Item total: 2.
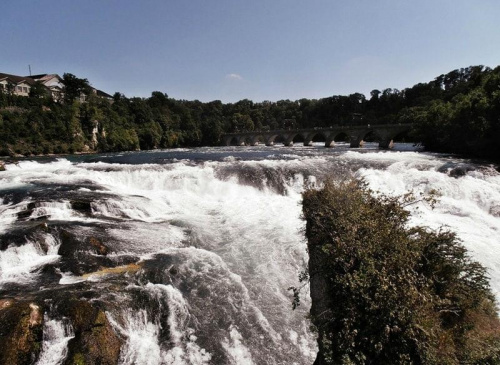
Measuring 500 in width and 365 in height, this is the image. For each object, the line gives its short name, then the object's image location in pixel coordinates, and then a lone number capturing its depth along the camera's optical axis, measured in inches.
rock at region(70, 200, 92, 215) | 570.3
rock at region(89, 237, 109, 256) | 403.5
